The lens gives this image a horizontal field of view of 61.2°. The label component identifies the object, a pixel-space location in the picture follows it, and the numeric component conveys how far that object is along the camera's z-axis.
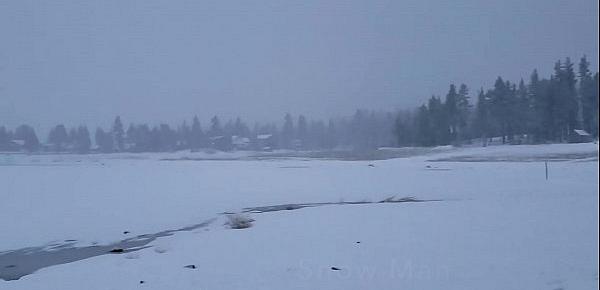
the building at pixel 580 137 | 60.25
